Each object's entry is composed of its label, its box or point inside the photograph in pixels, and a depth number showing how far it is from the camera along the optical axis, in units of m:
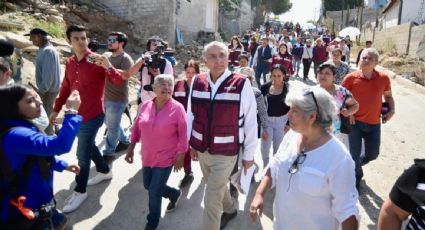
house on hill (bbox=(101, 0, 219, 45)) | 17.52
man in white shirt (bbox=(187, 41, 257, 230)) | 3.34
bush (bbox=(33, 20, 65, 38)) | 11.50
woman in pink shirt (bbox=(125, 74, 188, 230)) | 3.74
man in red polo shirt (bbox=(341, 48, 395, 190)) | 4.75
